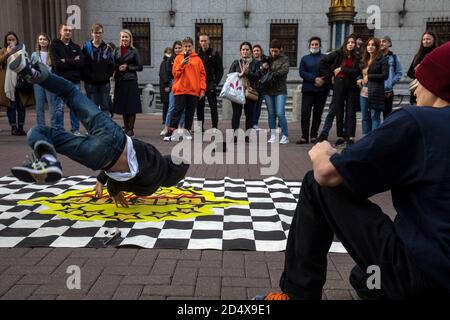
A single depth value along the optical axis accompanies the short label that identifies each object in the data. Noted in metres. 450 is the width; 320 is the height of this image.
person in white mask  8.23
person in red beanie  1.61
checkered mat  3.16
